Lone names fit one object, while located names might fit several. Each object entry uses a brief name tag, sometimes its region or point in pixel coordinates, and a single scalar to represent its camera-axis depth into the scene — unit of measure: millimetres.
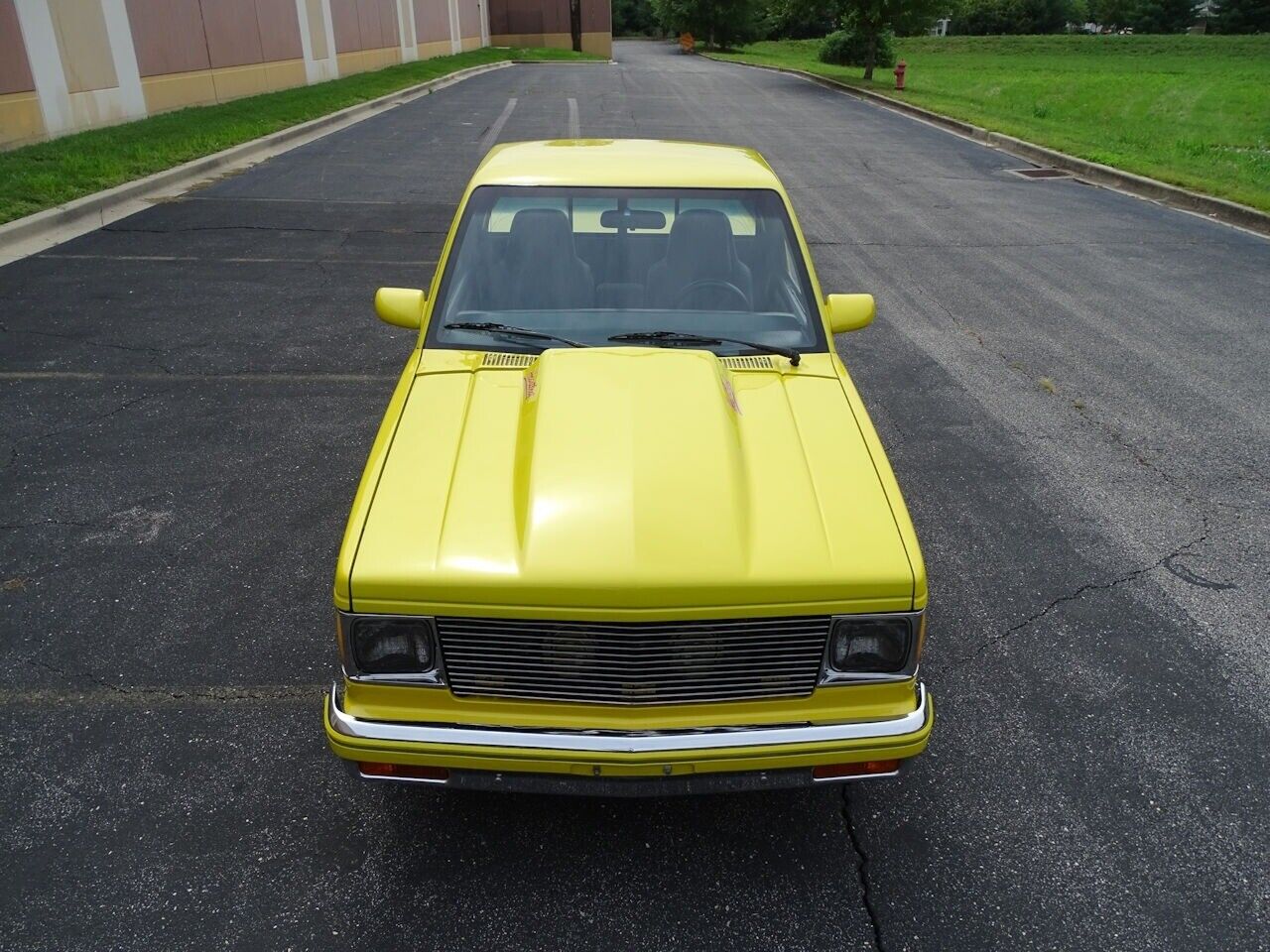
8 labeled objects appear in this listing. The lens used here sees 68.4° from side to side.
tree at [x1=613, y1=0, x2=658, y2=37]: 89312
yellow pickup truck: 2557
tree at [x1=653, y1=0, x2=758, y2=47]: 61875
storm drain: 15180
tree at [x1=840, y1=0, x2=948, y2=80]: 27797
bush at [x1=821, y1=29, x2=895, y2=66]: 40169
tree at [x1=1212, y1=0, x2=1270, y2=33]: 77938
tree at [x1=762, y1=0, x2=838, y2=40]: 28811
